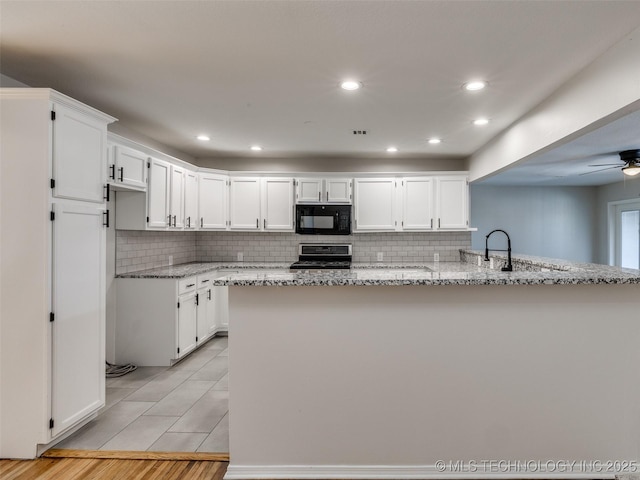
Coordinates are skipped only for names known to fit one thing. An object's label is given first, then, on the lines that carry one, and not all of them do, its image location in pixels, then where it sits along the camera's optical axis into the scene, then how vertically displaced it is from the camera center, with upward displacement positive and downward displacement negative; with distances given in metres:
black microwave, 5.01 +0.37
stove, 5.26 -0.15
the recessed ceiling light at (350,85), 2.65 +1.20
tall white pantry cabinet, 2.14 -0.13
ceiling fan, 4.01 +0.96
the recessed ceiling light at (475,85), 2.63 +1.20
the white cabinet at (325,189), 5.08 +0.78
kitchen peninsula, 2.03 -0.77
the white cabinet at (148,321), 3.71 -0.82
